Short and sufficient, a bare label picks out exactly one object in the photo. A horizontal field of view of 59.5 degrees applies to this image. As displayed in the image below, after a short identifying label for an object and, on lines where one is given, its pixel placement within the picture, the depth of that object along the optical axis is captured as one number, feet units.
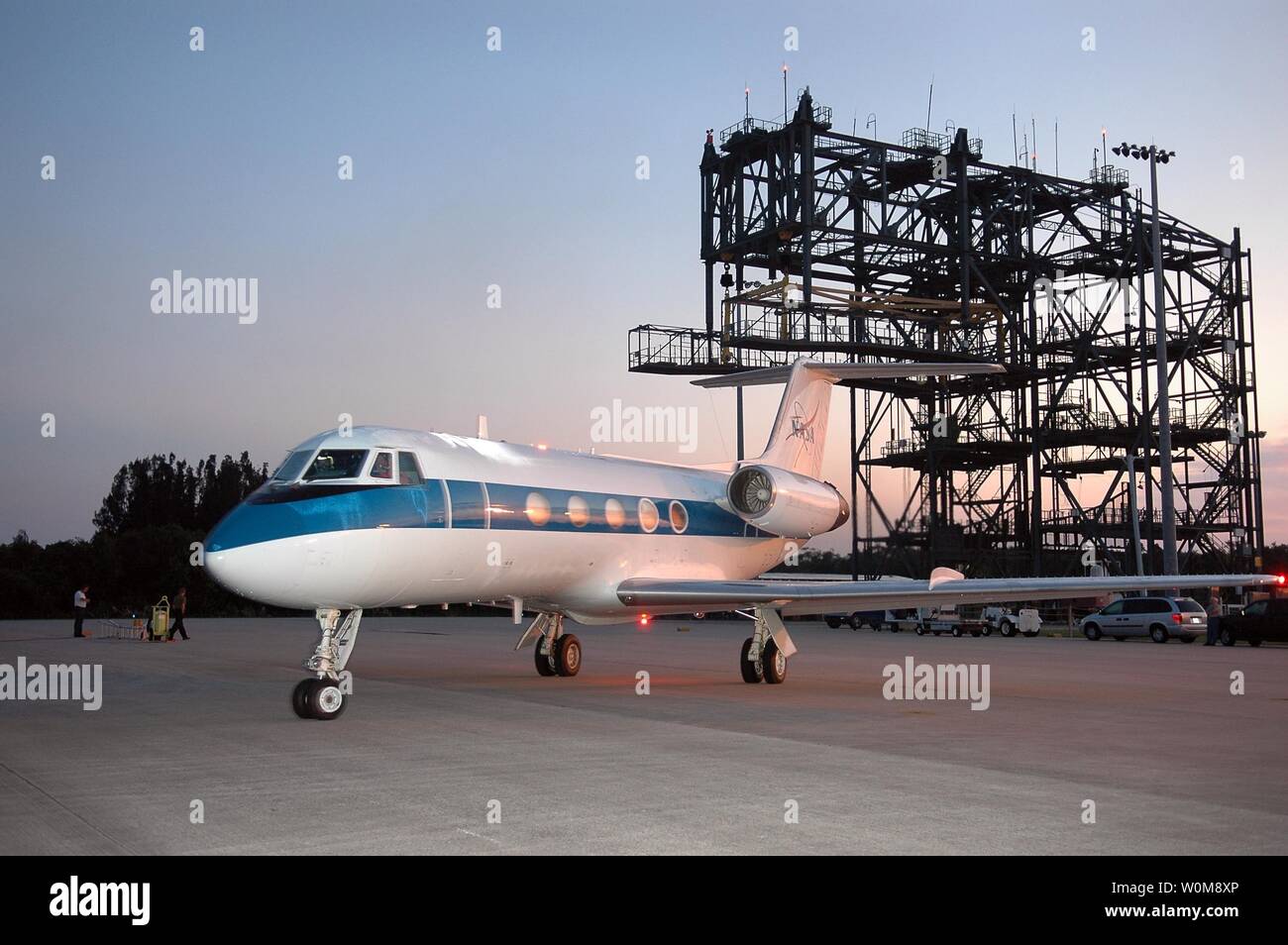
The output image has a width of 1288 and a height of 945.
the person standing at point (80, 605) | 111.65
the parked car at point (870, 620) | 161.58
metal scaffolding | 149.38
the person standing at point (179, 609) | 109.50
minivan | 121.29
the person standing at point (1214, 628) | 115.44
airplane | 43.06
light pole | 123.13
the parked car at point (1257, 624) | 111.14
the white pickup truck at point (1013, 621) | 137.69
